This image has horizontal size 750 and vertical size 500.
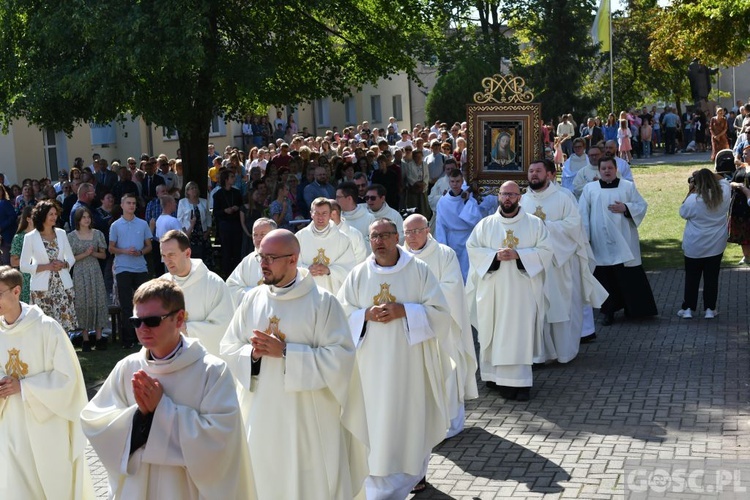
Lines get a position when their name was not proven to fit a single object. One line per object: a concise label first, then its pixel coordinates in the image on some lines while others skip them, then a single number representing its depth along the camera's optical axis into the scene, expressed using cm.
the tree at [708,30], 1445
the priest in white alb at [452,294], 924
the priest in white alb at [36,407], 704
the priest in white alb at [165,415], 508
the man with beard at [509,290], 1075
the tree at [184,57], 1612
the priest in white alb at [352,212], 1310
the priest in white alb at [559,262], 1212
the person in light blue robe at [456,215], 1453
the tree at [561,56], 4234
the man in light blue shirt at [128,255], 1398
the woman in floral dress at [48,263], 1291
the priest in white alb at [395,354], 800
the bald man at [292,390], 649
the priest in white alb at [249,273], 966
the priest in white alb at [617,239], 1404
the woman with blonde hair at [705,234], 1377
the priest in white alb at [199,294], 827
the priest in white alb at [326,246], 1109
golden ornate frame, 1564
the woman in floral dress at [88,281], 1388
